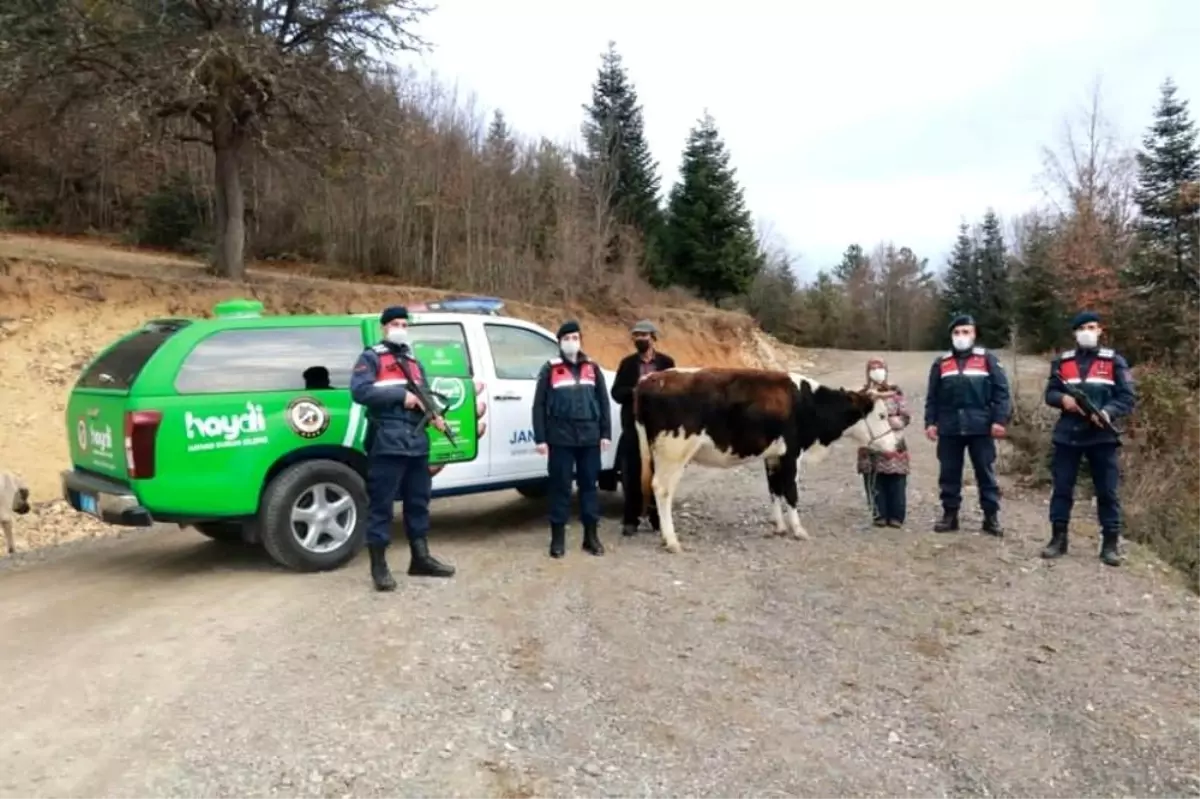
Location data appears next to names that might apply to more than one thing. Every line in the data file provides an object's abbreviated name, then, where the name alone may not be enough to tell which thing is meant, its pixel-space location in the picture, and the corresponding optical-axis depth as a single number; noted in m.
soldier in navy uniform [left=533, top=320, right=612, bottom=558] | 7.70
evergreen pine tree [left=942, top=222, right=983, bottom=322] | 66.88
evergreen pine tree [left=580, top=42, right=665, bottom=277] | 43.03
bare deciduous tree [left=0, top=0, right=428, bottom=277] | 18.53
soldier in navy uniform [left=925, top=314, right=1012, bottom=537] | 8.44
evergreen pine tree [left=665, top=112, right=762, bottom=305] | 42.78
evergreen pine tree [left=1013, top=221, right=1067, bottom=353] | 45.97
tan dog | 9.29
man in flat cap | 8.69
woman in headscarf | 8.95
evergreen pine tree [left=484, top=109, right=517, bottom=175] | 35.44
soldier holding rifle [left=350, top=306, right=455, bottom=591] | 6.62
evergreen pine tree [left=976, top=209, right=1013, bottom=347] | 59.44
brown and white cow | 8.29
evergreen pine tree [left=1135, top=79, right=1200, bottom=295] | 26.00
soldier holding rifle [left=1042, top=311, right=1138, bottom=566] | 7.68
